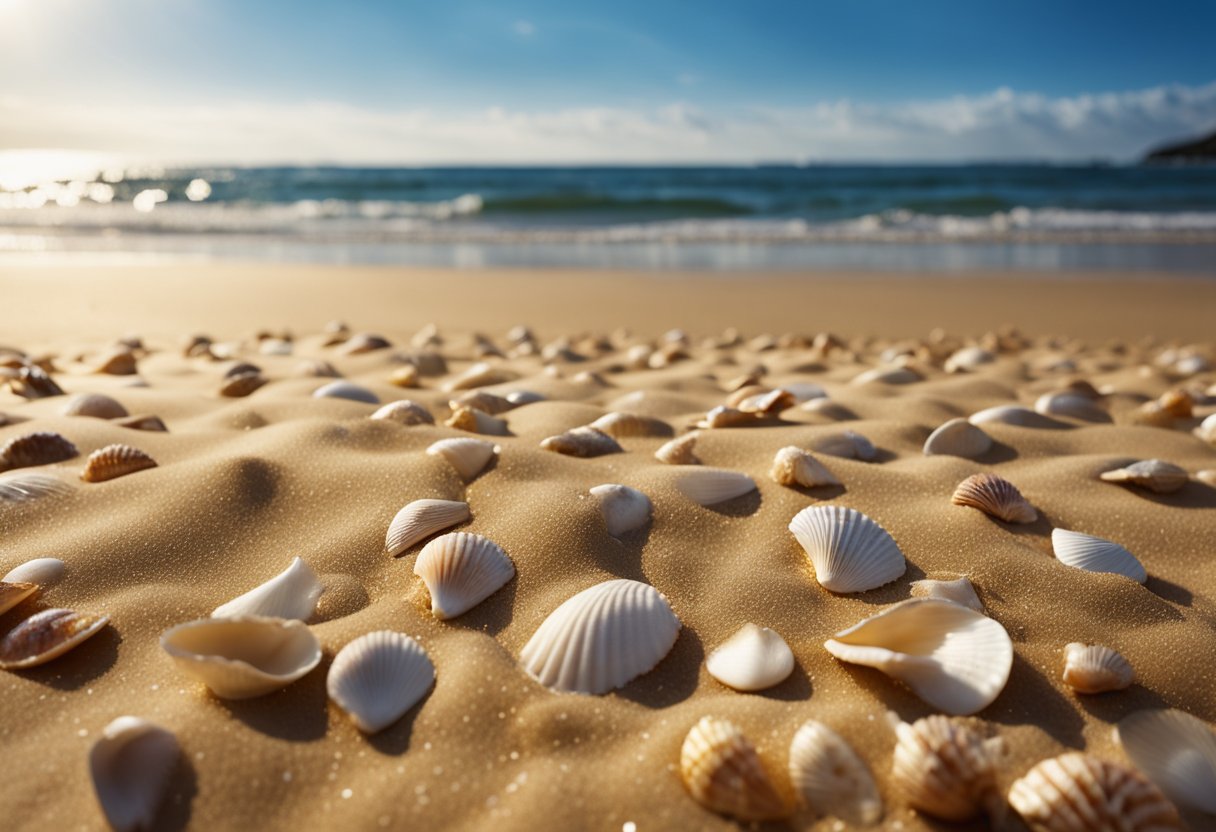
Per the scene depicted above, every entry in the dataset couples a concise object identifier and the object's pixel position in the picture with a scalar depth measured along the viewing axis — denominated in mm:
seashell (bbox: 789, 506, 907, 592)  272
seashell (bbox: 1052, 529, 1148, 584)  284
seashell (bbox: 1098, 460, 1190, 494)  352
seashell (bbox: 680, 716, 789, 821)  184
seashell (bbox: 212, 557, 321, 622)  248
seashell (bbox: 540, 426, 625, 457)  376
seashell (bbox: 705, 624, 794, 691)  225
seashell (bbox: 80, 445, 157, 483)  333
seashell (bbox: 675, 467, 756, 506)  326
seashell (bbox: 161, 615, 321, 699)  215
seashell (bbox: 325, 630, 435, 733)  210
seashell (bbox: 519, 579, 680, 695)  225
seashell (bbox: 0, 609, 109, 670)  225
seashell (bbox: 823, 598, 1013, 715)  216
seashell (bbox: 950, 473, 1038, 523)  316
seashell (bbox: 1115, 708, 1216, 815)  193
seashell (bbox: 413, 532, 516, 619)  254
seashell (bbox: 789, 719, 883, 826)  186
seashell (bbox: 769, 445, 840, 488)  339
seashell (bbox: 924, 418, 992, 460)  398
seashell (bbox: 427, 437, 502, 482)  342
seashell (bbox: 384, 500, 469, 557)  288
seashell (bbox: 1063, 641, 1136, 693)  222
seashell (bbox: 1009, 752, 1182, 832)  175
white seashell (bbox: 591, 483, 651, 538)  301
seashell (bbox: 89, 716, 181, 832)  184
